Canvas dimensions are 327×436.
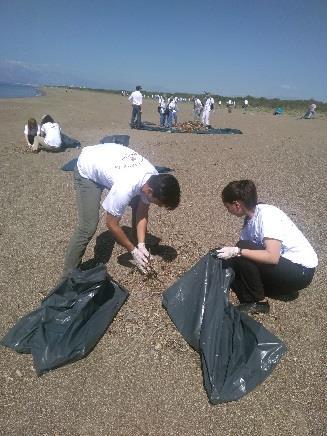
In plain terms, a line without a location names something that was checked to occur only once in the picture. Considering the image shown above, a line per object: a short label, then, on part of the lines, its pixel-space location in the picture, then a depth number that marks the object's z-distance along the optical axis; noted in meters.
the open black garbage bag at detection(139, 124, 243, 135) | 13.84
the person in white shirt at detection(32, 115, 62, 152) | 8.79
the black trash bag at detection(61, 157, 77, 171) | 7.45
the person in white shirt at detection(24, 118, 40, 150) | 8.88
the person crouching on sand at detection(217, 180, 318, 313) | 2.83
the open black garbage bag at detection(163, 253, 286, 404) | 2.47
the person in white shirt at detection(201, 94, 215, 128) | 15.55
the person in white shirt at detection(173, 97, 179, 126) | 15.76
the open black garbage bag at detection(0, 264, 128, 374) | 2.62
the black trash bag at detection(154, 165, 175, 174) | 7.46
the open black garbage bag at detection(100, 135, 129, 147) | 5.88
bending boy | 2.88
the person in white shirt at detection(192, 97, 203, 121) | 19.67
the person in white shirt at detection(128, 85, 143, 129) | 13.98
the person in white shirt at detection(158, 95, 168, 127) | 15.52
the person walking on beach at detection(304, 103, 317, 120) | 28.12
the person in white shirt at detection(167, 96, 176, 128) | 15.45
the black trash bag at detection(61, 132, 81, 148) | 9.21
